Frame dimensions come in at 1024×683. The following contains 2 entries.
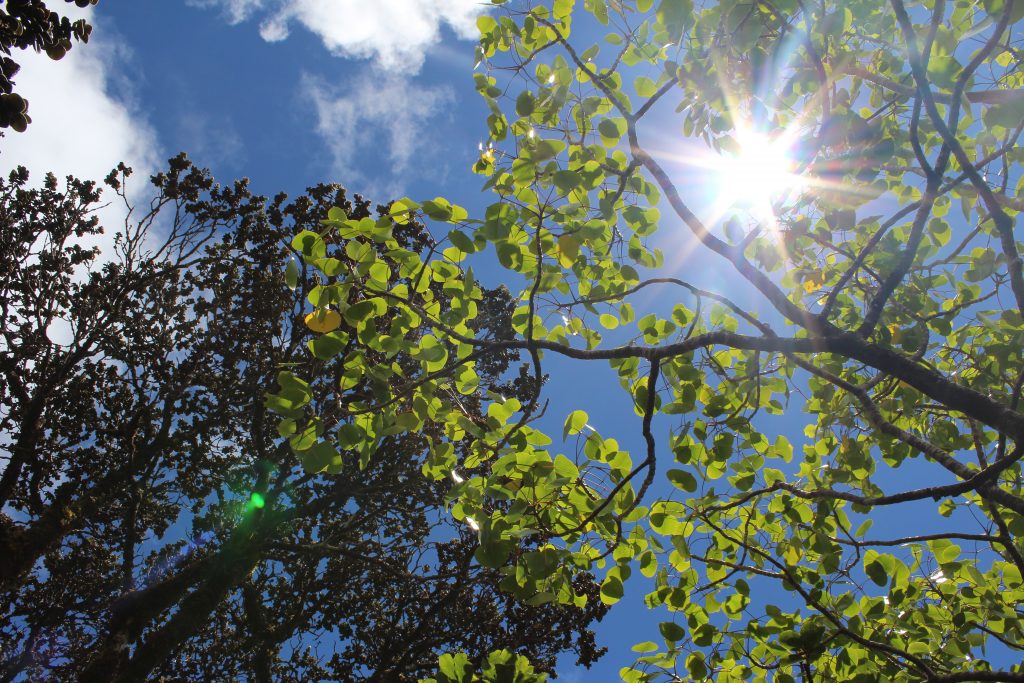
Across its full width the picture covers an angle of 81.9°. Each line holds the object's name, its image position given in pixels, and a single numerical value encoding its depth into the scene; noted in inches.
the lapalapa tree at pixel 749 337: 104.6
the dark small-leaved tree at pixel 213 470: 368.8
